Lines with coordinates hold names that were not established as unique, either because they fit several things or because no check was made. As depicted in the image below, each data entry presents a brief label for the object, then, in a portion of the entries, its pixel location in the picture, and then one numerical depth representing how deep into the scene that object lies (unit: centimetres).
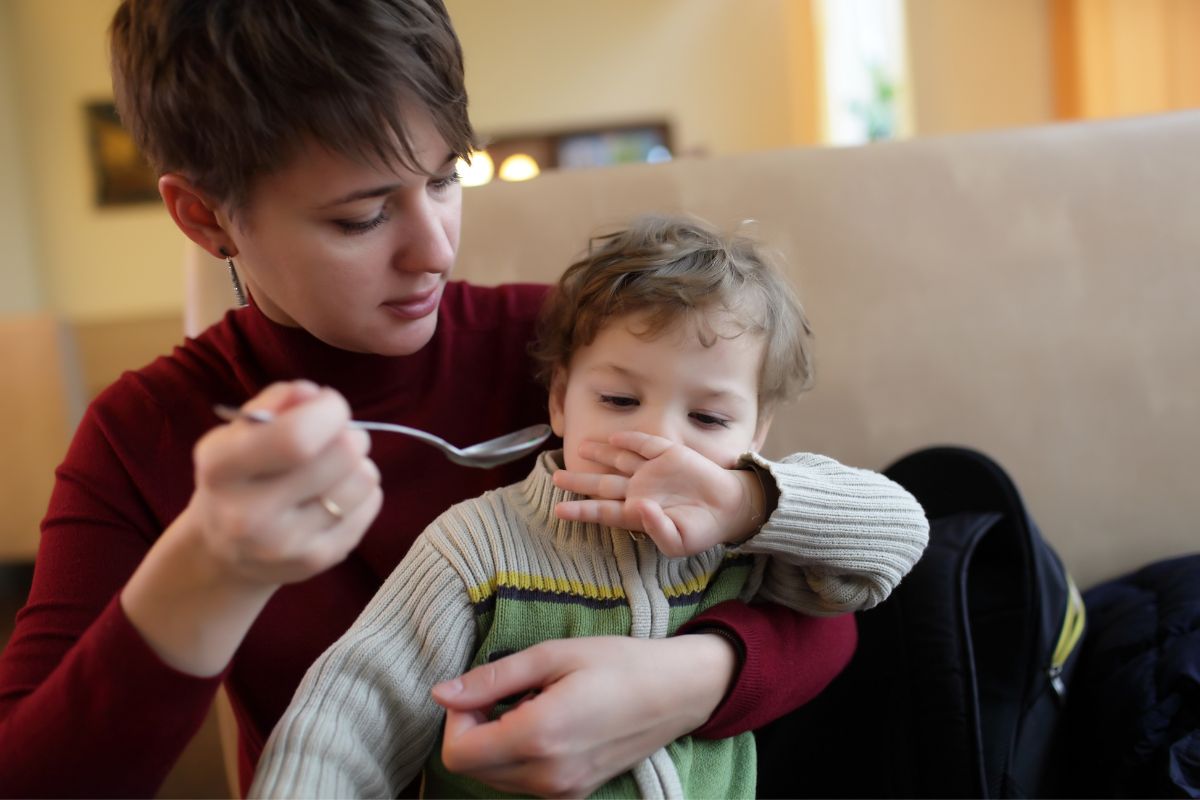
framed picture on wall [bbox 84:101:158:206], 622
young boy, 79
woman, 60
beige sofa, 134
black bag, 106
